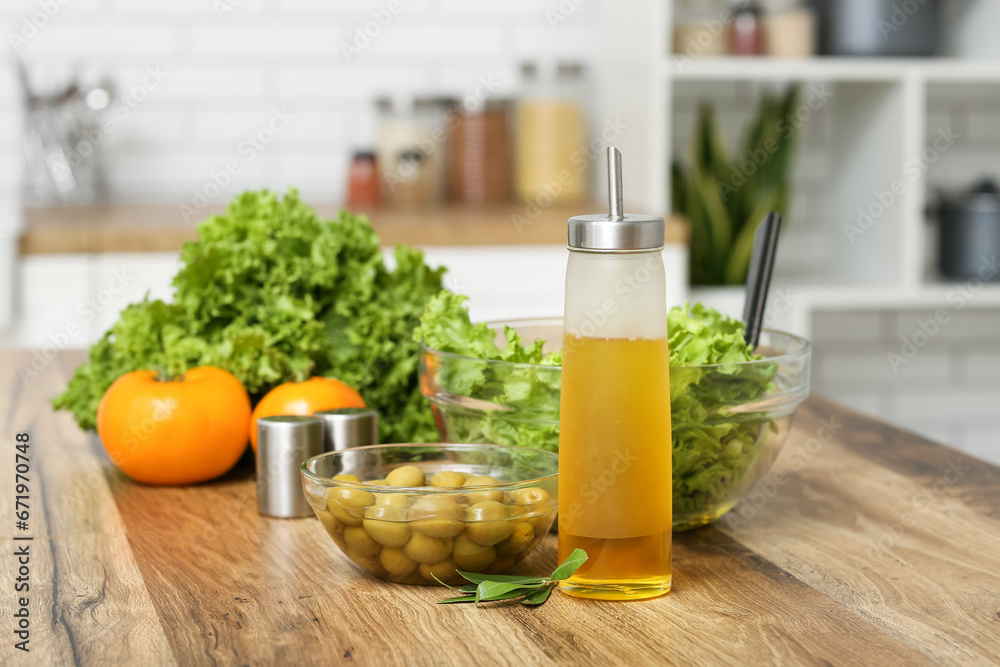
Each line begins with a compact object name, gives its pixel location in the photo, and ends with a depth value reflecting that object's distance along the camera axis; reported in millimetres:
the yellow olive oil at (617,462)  657
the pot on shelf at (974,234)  2607
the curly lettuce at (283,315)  1002
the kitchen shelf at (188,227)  2180
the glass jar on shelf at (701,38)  2523
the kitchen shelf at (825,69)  2436
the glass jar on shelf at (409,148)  2713
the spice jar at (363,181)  2709
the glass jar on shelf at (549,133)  2736
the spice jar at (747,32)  2521
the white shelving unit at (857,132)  2445
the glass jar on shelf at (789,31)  2527
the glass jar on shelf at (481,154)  2746
